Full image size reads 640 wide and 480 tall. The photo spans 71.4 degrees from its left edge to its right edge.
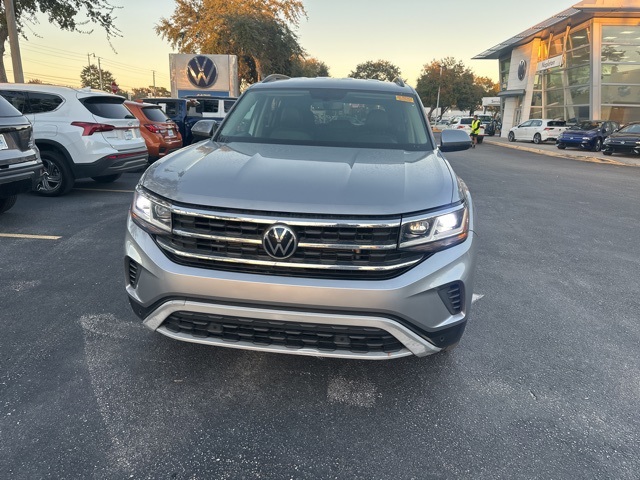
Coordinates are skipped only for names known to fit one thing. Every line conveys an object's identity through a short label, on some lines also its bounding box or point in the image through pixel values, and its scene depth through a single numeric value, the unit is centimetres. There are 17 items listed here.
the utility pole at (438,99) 6425
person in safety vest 2653
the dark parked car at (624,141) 1884
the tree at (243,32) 3175
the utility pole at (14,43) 1292
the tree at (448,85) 6475
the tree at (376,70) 7862
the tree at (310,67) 3712
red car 984
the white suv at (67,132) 710
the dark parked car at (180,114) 1341
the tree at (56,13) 1527
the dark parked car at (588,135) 2278
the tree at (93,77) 8838
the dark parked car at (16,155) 514
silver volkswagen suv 215
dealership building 2831
